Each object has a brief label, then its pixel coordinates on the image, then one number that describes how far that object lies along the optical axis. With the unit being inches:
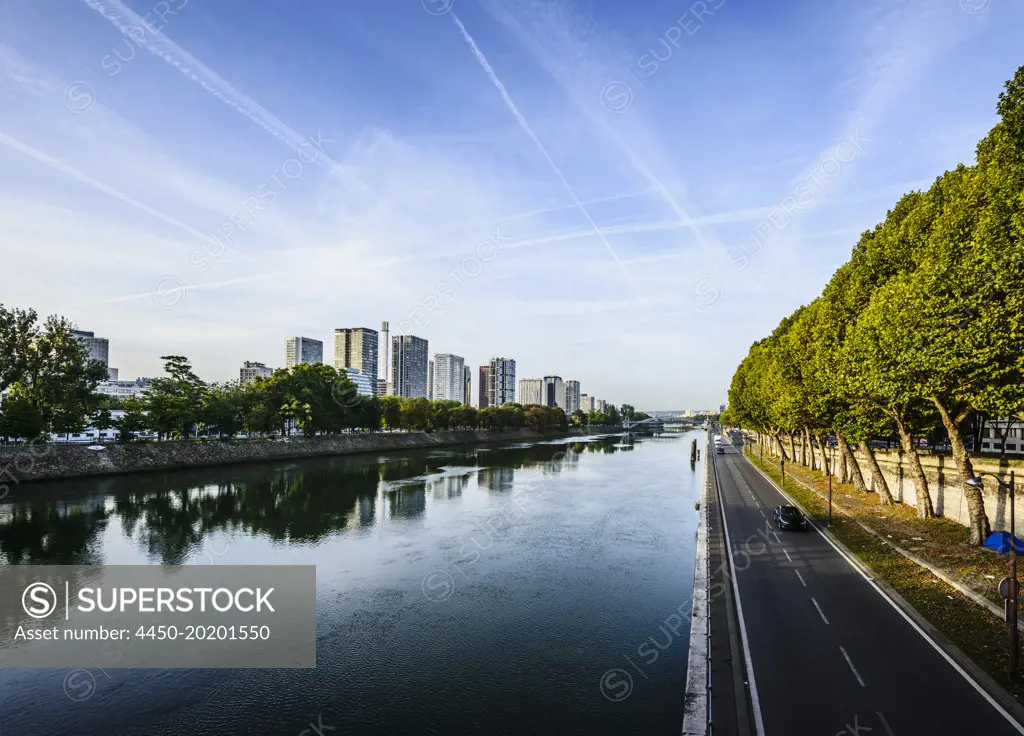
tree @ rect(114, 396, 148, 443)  3125.0
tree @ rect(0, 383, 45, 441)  2534.4
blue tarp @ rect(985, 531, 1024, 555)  789.9
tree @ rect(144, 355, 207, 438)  3294.8
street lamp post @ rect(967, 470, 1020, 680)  657.6
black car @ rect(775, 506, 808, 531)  1533.0
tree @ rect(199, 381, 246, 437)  3631.9
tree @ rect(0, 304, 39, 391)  2625.5
